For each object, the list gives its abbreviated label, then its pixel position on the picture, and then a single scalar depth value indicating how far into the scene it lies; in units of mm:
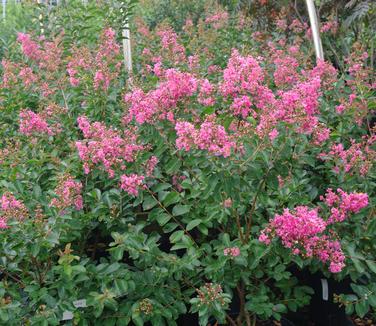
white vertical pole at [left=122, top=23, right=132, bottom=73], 3242
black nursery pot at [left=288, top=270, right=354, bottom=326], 2238
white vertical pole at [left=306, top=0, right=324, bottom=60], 2990
